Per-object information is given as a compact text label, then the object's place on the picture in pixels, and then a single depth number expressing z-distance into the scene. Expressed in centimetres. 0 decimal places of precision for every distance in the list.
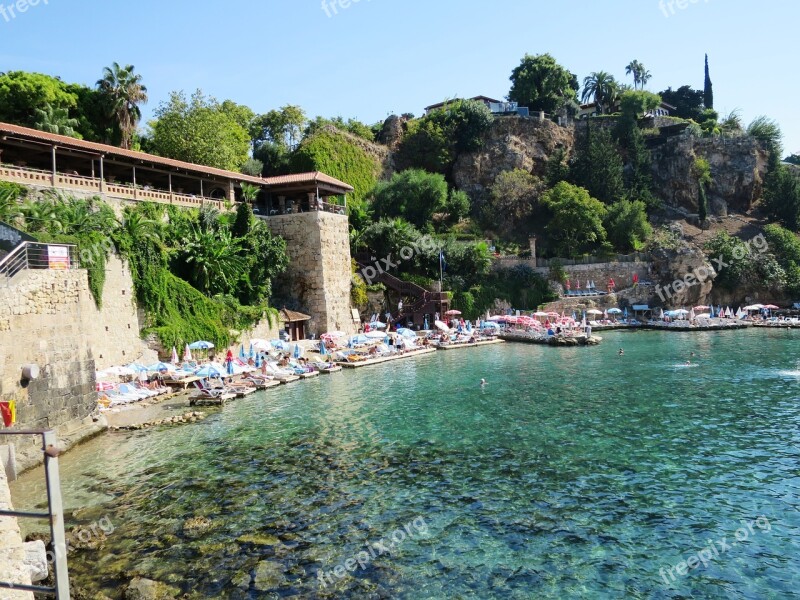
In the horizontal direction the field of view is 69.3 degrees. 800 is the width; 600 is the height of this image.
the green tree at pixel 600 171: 5888
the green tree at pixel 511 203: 5794
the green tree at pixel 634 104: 6406
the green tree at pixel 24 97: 3688
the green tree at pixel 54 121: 3447
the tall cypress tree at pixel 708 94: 7750
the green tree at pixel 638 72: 8102
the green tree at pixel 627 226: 5478
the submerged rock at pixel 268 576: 873
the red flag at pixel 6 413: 1280
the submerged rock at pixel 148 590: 836
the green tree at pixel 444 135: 6050
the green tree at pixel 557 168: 6044
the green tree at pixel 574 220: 5322
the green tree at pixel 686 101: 7800
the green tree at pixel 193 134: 4188
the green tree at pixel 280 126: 5759
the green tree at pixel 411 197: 5256
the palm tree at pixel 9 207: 2116
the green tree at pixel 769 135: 6562
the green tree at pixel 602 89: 7169
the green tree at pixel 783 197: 6078
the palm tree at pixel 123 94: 3894
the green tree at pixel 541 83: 6862
